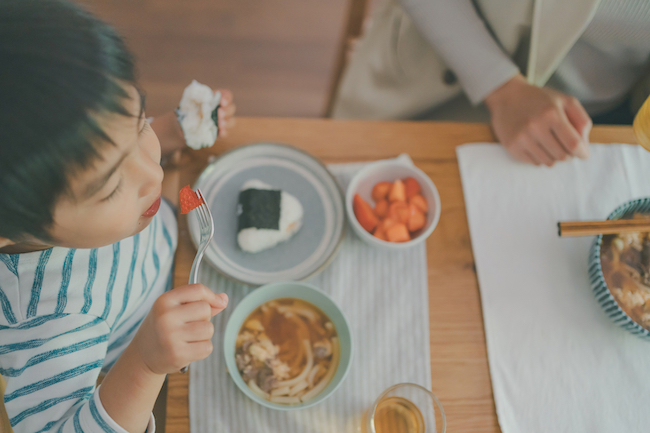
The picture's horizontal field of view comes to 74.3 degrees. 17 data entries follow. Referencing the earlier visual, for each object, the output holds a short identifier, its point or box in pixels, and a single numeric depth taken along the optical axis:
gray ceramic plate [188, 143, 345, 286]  0.76
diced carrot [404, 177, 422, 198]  0.82
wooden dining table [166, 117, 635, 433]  0.72
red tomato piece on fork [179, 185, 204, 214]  0.64
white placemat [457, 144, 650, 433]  0.72
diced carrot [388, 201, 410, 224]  0.80
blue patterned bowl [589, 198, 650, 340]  0.69
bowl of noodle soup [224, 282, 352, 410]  0.68
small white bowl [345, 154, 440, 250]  0.77
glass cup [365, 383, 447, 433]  0.65
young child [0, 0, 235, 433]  0.42
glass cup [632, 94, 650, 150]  0.76
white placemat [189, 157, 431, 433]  0.68
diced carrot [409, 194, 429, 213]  0.81
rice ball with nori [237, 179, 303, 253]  0.76
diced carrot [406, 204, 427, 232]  0.80
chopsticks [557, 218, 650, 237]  0.75
